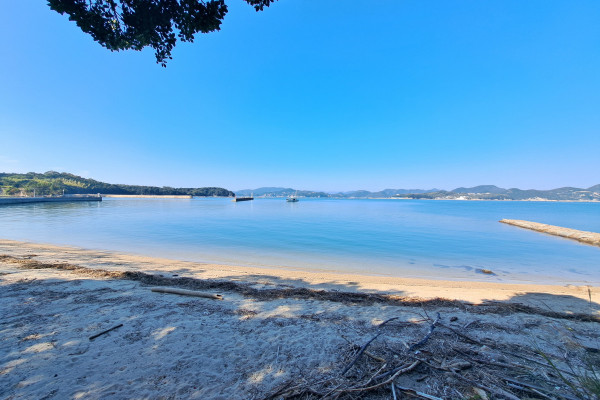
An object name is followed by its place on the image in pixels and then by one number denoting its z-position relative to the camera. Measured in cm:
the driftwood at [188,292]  529
